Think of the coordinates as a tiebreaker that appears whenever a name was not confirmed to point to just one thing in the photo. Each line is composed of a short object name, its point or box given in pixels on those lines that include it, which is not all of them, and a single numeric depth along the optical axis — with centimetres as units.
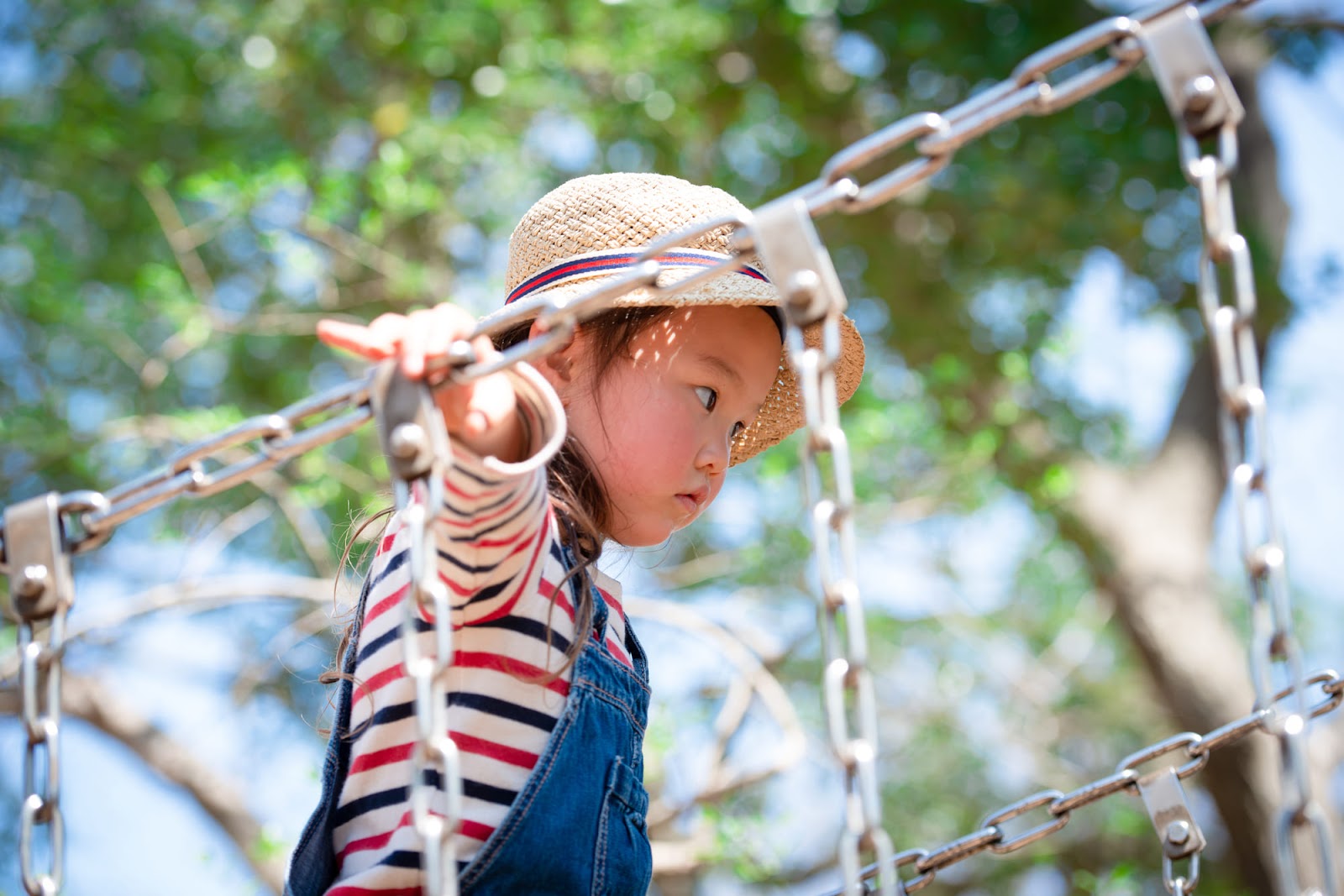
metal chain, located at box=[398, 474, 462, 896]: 154
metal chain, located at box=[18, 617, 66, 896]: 163
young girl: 171
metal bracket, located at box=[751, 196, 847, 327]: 157
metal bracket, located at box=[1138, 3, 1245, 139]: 155
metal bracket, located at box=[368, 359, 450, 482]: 160
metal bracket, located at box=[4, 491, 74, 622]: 166
